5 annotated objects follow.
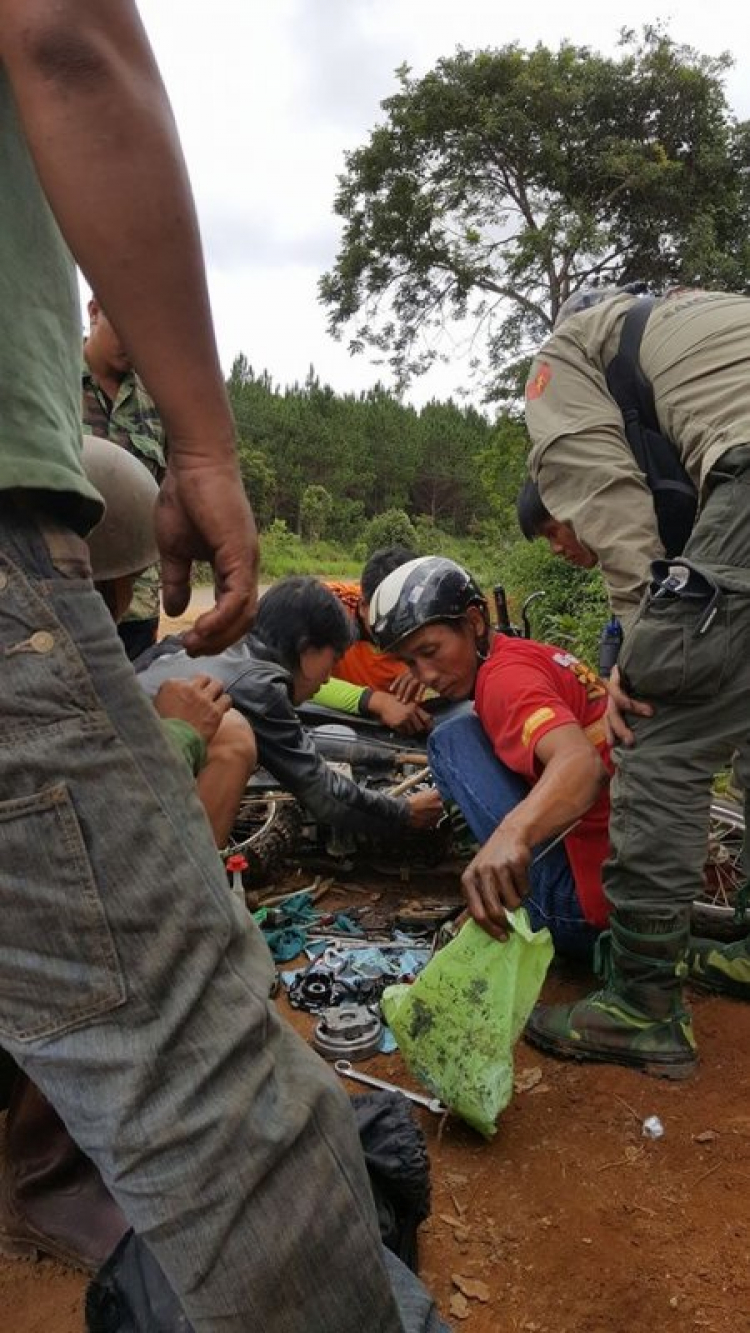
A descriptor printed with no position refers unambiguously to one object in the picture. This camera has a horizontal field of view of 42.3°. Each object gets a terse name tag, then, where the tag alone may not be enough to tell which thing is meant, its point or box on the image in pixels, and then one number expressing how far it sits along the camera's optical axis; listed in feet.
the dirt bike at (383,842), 12.03
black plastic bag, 4.83
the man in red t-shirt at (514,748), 8.50
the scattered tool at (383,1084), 8.13
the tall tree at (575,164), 58.70
